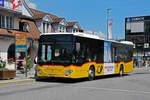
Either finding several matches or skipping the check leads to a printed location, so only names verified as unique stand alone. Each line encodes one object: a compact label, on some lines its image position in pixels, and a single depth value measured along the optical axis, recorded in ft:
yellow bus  47.50
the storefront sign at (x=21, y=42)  54.24
